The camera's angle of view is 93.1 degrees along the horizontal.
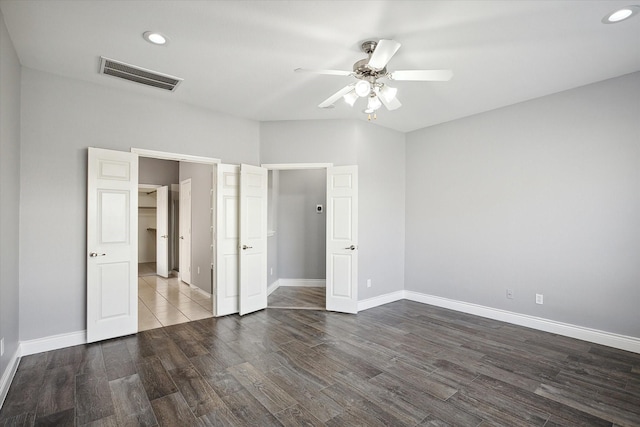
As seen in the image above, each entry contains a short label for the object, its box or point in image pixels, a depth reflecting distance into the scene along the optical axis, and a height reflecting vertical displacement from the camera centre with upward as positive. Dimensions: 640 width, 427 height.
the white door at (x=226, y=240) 4.25 -0.39
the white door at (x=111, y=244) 3.30 -0.36
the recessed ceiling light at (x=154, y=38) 2.52 +1.49
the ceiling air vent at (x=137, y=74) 3.02 +1.47
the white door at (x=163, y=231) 6.89 -0.43
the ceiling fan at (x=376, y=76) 2.26 +1.13
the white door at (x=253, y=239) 4.33 -0.38
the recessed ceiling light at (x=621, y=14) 2.23 +1.50
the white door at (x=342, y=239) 4.46 -0.39
